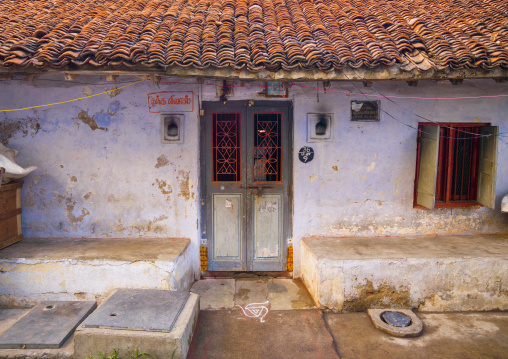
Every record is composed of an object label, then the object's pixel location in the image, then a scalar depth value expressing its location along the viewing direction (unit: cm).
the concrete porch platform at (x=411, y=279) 509
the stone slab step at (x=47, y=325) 393
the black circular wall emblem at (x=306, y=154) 594
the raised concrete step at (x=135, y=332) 382
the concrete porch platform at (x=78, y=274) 503
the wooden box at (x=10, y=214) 542
